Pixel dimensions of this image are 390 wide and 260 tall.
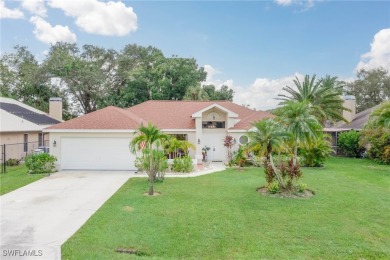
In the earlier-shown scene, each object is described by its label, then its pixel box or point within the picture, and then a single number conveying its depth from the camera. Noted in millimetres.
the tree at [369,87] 47000
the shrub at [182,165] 18562
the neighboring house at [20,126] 21531
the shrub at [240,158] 20703
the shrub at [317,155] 20422
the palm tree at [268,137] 12281
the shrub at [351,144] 26833
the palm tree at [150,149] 13039
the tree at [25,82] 39875
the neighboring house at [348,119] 30639
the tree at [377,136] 19516
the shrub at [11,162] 20938
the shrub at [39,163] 17469
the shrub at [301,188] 12672
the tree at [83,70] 38094
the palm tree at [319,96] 27892
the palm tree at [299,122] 12039
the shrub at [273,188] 12711
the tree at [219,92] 41438
